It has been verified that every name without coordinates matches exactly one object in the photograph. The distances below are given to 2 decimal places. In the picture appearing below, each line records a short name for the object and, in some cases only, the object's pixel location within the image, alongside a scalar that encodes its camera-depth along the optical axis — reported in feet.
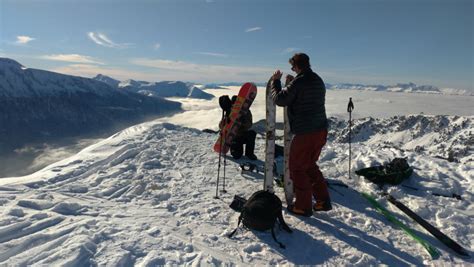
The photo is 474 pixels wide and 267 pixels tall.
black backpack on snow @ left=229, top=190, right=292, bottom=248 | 16.94
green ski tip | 15.70
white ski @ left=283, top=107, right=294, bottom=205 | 20.67
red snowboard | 36.63
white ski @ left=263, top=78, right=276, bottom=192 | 19.66
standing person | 17.97
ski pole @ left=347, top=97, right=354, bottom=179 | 29.74
